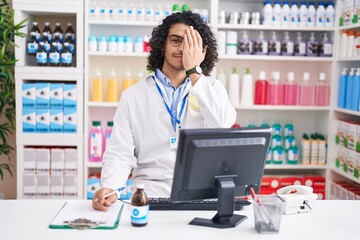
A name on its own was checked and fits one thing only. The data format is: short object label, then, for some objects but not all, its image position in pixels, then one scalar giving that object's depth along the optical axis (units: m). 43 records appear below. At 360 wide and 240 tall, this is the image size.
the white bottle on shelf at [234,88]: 3.83
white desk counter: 1.58
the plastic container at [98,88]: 3.77
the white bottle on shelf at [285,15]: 3.80
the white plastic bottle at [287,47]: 3.84
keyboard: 1.86
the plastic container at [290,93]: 3.92
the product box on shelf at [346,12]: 3.57
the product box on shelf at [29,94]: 3.62
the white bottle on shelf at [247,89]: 3.84
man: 2.17
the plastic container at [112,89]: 3.78
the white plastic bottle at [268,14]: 3.79
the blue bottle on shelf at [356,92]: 3.42
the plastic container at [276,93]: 3.90
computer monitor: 1.59
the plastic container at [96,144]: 3.74
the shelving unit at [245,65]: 3.71
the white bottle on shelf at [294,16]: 3.80
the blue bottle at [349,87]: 3.54
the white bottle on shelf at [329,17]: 3.80
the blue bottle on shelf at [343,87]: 3.66
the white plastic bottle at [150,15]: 3.70
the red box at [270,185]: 3.92
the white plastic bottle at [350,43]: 3.59
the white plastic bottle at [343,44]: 3.65
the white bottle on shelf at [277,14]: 3.80
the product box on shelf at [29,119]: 3.64
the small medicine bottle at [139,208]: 1.64
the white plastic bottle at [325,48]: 3.84
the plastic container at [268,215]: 1.63
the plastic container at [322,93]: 3.91
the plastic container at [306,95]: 3.94
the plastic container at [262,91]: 3.89
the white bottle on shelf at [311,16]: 3.82
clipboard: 1.65
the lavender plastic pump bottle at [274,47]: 3.82
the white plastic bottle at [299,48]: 3.86
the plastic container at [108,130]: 3.76
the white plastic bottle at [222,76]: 3.86
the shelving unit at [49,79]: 3.57
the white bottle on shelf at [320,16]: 3.81
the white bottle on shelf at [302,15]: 3.81
